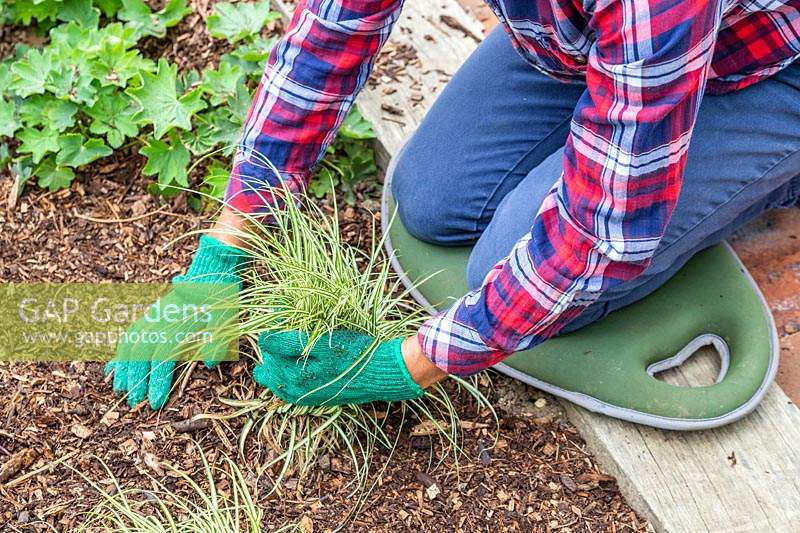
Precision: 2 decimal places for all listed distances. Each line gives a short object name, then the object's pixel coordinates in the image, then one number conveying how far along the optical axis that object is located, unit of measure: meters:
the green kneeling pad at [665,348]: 2.16
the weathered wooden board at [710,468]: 2.10
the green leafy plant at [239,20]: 2.42
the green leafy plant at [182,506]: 1.98
